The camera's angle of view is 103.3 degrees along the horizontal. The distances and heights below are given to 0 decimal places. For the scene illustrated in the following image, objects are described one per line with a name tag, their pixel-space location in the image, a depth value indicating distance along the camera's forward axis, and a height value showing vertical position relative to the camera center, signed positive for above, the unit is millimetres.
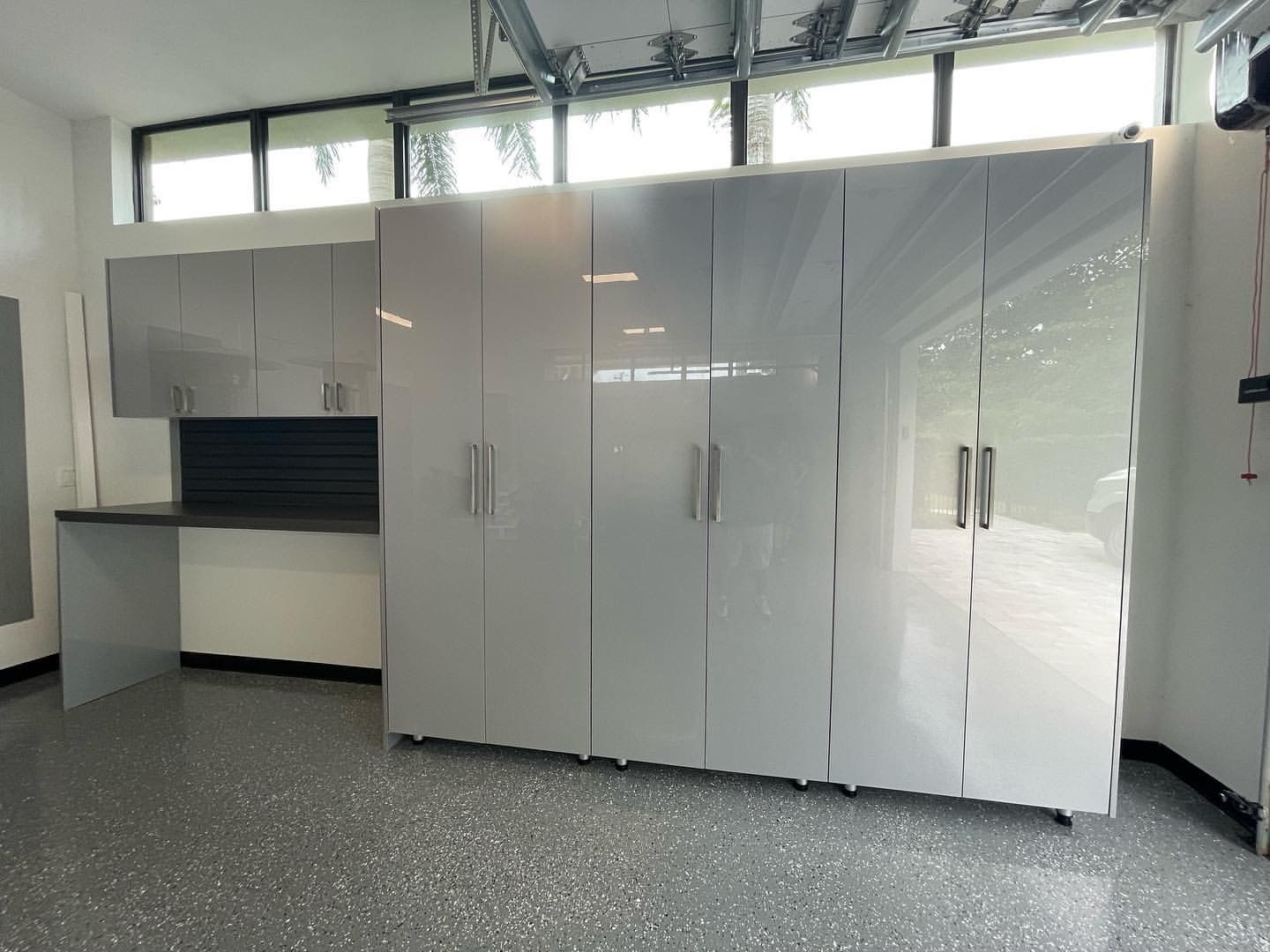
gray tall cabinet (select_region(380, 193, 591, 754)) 2164 -94
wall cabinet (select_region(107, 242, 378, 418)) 2633 +618
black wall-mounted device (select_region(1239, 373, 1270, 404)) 1708 +224
